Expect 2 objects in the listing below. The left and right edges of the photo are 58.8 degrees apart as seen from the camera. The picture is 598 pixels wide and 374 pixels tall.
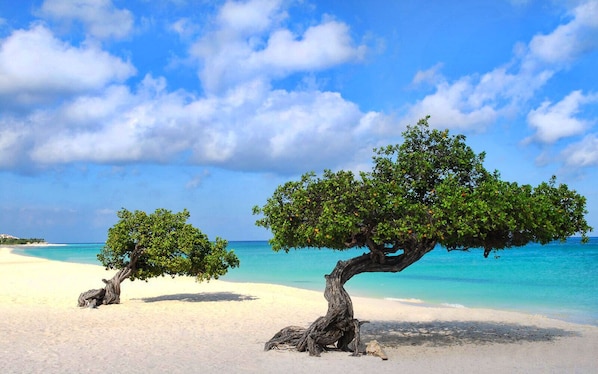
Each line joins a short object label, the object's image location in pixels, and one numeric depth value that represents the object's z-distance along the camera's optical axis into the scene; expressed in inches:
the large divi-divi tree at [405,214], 476.1
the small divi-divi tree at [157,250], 880.3
